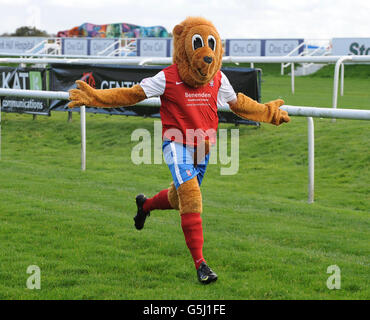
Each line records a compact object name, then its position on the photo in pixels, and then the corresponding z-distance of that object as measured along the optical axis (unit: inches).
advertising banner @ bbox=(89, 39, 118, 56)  1412.0
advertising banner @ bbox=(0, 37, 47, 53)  1600.6
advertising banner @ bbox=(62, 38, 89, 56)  1461.6
